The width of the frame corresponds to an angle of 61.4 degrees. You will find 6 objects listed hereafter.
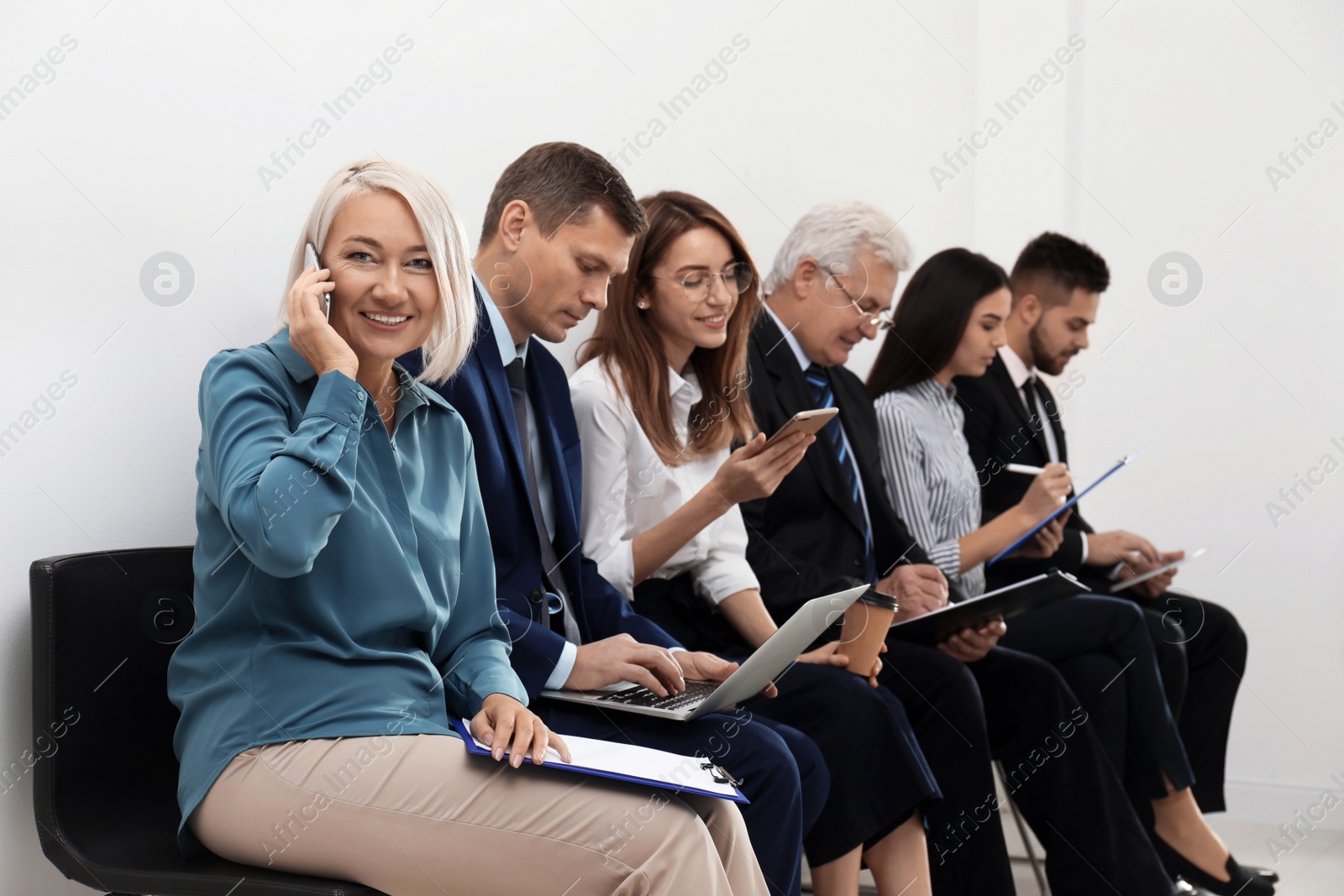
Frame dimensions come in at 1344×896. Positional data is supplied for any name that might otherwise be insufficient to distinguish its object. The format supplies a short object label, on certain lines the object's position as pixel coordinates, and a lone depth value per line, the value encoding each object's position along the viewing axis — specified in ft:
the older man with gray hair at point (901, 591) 8.19
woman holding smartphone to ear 4.58
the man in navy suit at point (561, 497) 6.08
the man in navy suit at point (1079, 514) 11.41
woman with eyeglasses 7.12
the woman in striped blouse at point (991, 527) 9.96
